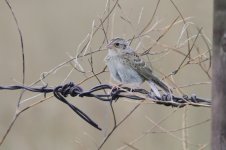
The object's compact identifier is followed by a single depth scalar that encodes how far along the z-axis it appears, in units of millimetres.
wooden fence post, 6898
